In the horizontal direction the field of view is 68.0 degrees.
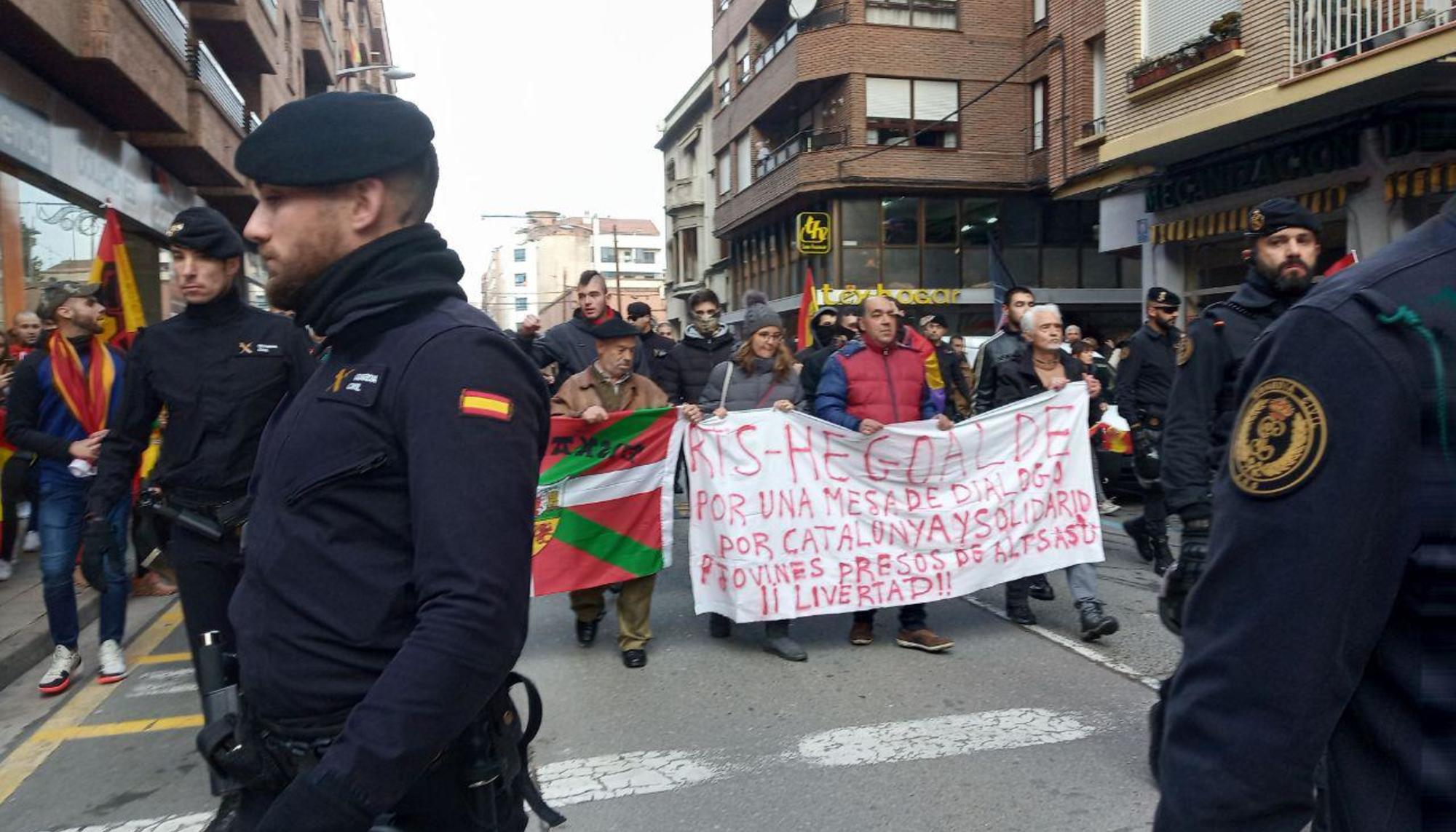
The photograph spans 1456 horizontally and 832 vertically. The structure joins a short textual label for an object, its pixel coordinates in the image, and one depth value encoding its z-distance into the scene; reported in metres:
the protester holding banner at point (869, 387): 6.17
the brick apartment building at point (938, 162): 27.52
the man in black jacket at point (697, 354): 9.05
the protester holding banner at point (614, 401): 5.90
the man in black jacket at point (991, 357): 6.98
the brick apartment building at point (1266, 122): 11.53
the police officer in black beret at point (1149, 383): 7.81
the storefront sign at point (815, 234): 27.52
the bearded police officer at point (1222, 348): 4.12
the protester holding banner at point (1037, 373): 6.38
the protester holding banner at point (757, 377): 6.74
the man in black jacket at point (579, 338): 7.43
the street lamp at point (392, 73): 22.85
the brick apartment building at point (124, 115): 10.75
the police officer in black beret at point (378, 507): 1.48
